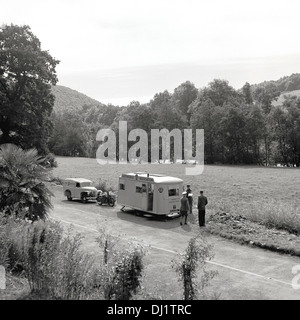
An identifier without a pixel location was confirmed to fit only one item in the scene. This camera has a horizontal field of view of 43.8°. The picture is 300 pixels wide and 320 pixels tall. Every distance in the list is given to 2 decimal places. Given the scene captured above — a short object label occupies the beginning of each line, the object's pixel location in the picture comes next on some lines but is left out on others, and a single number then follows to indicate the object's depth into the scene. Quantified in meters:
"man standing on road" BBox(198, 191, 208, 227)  20.14
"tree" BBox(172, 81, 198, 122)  113.69
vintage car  28.45
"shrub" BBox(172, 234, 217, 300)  8.70
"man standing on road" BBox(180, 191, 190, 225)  20.34
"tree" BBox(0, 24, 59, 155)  35.28
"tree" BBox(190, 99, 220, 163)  75.88
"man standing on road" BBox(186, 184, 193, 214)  22.20
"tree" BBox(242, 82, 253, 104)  108.53
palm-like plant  14.05
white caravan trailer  21.92
